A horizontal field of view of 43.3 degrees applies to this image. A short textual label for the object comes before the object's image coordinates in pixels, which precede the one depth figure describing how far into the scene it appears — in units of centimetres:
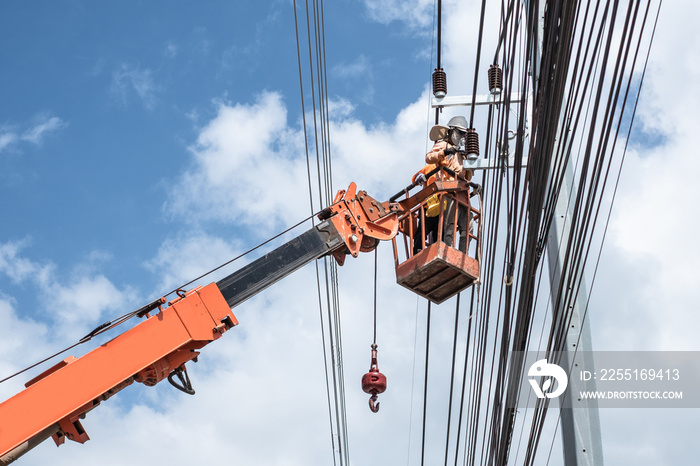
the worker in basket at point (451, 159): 892
